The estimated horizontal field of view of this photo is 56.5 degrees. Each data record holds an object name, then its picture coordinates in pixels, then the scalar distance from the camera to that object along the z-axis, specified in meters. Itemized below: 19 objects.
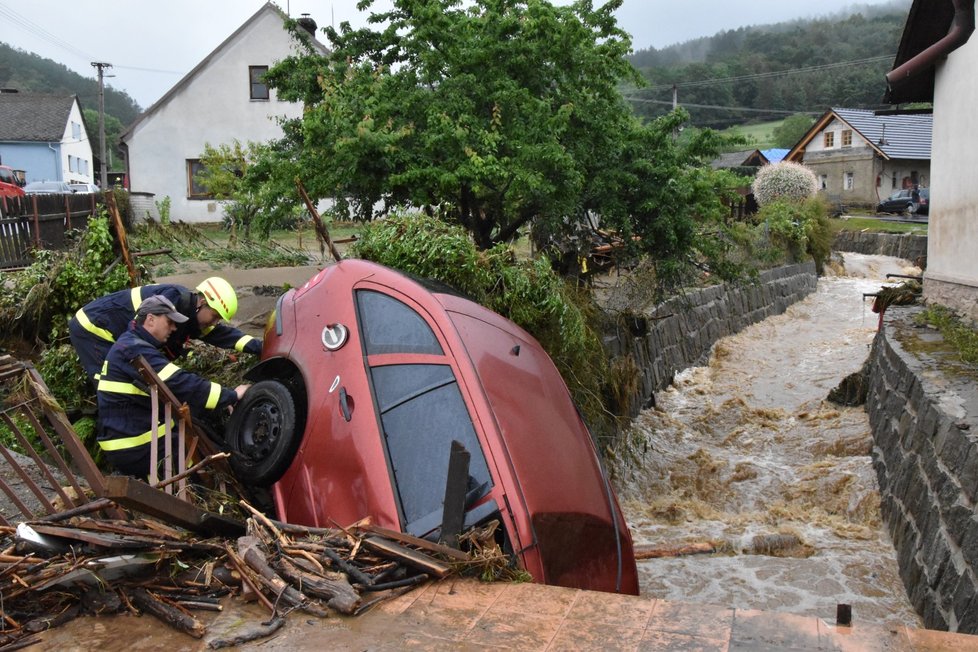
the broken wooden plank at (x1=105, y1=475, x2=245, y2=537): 4.19
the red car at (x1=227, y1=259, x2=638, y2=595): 4.55
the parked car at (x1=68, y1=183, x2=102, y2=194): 35.20
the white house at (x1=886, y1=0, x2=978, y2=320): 11.49
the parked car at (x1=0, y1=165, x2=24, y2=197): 30.61
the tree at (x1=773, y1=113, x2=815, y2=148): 75.75
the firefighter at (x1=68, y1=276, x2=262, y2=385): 6.19
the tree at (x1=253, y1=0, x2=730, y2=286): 9.66
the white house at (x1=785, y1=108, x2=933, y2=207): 49.87
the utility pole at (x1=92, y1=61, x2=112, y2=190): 39.83
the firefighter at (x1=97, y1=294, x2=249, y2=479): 5.64
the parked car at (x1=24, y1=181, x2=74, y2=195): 33.44
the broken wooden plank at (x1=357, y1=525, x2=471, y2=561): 4.21
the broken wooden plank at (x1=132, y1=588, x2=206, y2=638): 3.65
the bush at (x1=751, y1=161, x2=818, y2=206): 34.25
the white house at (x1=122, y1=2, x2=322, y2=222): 29.67
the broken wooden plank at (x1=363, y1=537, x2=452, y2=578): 4.13
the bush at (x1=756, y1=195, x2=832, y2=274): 25.82
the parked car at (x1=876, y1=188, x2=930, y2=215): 40.84
